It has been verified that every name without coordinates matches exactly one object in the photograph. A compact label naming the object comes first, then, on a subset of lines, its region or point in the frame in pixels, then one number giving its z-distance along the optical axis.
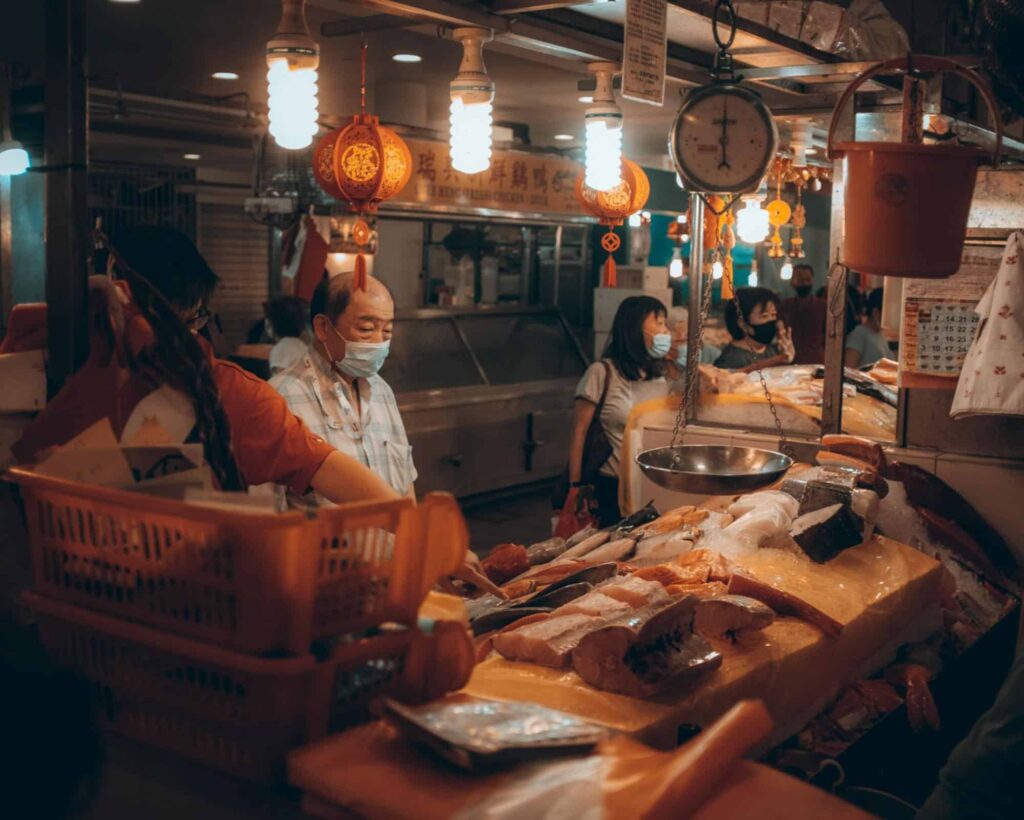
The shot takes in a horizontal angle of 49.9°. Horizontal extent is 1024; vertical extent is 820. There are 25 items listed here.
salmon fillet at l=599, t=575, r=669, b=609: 3.33
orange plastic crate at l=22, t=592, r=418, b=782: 1.95
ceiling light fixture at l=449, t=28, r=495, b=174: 4.58
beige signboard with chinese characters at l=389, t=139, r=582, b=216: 9.97
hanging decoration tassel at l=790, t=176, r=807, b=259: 9.74
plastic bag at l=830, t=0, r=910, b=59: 6.67
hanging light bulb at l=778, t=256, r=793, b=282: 11.97
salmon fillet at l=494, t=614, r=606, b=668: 2.97
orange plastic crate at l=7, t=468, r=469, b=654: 1.91
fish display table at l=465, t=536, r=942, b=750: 2.76
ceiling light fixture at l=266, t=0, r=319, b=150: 4.07
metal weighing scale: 3.88
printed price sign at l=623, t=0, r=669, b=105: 4.38
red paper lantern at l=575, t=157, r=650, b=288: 6.46
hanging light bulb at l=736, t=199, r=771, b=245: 7.59
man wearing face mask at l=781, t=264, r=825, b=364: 10.05
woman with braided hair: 2.50
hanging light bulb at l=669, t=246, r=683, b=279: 12.57
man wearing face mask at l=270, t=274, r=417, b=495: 4.37
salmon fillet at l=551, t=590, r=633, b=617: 3.19
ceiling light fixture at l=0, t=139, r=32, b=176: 4.97
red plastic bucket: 3.27
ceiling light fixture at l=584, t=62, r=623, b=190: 5.42
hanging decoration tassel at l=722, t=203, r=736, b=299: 6.25
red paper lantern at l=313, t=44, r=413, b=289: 5.86
